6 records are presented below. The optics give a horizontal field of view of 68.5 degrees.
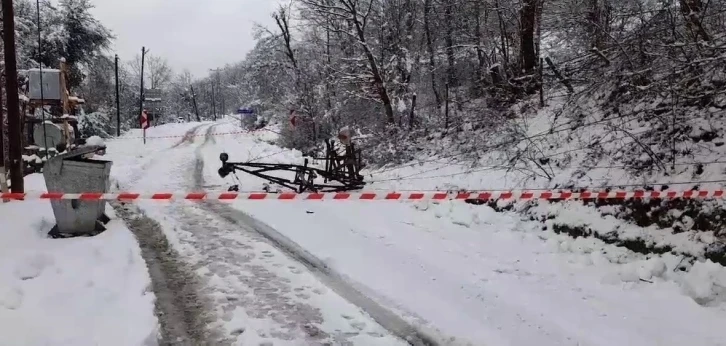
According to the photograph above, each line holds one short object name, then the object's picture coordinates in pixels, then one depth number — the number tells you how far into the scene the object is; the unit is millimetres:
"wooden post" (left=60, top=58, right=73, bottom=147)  16578
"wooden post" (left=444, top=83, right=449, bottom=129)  15391
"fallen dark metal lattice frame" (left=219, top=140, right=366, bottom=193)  11648
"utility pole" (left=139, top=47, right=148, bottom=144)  54781
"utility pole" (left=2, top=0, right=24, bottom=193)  9258
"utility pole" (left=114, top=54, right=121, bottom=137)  41344
